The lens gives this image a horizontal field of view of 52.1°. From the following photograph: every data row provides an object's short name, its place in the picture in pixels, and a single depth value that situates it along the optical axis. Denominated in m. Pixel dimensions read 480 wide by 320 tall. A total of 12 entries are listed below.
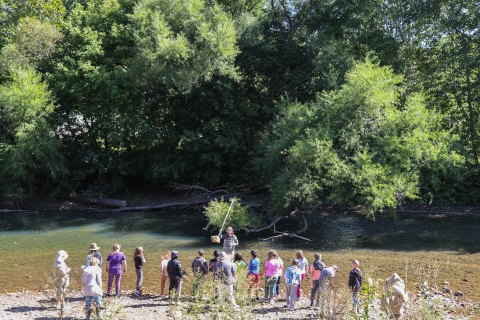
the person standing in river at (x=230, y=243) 14.96
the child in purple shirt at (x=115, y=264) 13.41
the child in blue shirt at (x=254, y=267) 13.03
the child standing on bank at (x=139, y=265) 13.58
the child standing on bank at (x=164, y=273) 13.34
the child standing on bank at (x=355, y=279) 11.81
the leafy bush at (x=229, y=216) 21.80
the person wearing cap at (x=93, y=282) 11.41
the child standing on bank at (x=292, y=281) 12.40
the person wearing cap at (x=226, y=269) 11.77
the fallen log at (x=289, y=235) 21.81
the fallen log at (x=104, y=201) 31.49
